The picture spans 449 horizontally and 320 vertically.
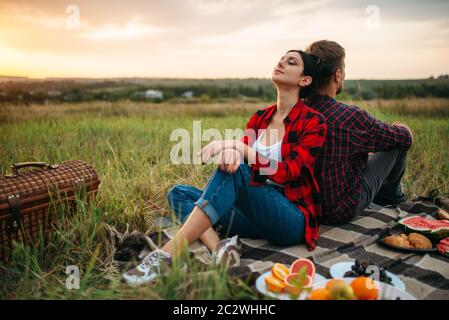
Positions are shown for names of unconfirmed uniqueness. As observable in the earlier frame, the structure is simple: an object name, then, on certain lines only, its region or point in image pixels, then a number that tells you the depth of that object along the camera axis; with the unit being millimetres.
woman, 2656
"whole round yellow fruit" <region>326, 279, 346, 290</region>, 2096
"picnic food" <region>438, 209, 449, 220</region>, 3489
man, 2957
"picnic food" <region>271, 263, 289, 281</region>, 2299
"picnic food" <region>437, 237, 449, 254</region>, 2914
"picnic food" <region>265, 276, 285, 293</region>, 2213
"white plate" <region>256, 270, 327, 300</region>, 2180
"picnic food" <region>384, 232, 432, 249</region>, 2963
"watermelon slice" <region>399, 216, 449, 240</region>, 3061
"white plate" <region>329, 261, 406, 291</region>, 2448
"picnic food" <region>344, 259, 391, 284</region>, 2484
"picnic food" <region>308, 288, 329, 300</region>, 2072
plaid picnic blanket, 2531
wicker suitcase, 2691
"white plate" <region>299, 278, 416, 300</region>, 2199
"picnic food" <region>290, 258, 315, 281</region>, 2388
